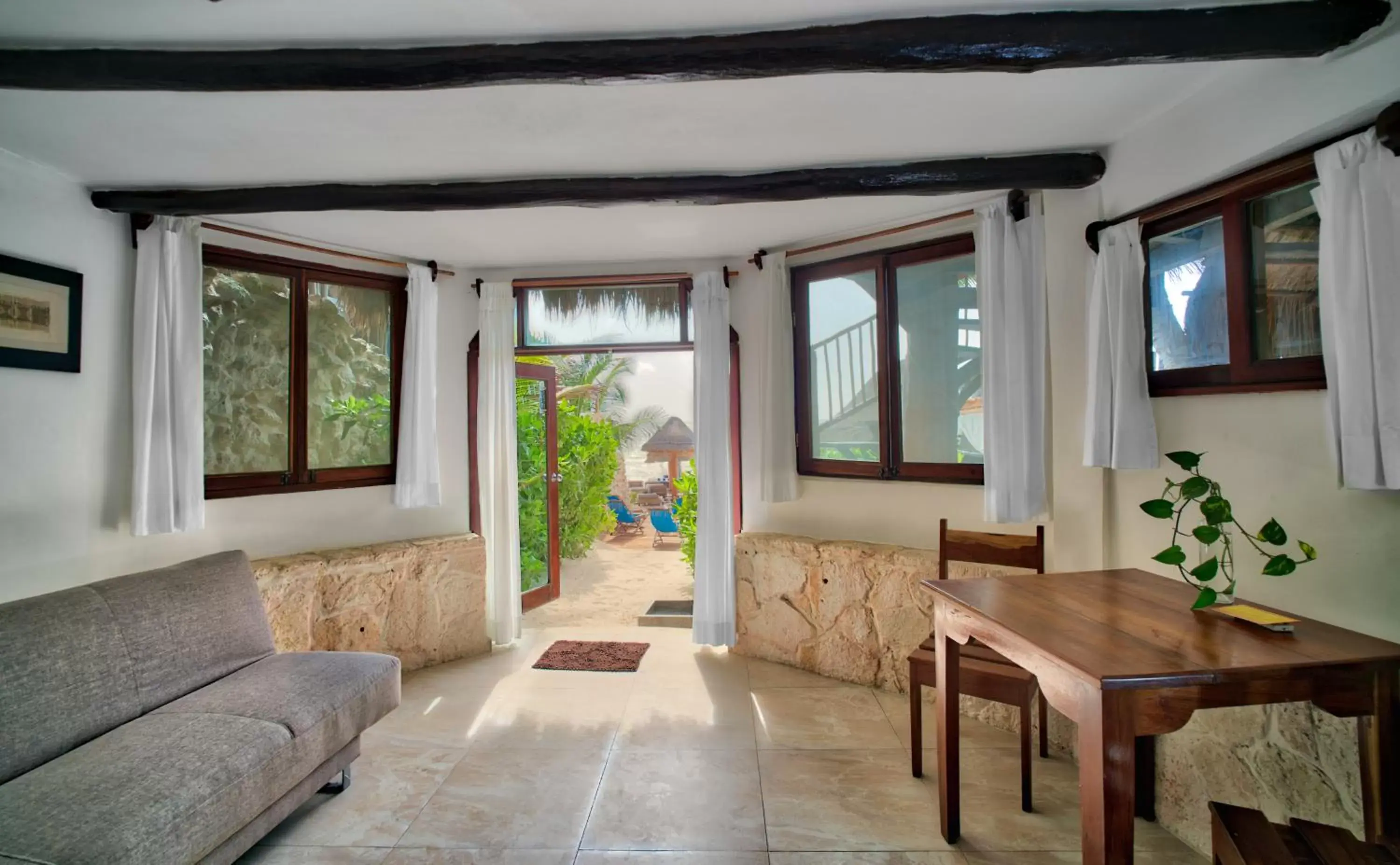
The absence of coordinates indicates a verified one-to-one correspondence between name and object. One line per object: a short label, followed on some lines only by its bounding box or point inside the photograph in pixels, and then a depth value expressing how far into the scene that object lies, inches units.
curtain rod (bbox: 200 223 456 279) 124.6
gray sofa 60.0
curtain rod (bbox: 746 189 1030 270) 109.7
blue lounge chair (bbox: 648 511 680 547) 311.4
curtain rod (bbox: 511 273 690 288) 159.3
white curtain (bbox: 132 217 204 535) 111.3
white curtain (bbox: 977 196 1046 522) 108.8
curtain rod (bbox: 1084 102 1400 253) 61.1
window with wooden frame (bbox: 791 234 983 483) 127.9
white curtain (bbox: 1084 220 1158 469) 90.6
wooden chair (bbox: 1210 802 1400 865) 47.4
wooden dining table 51.5
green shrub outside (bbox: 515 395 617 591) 281.3
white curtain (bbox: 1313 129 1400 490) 61.3
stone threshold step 181.5
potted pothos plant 62.6
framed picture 96.3
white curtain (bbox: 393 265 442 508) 148.3
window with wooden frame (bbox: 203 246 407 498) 130.3
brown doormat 145.2
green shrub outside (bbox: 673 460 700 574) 217.2
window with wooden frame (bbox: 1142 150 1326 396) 73.3
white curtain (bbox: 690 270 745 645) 151.0
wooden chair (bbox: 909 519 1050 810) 86.2
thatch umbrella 425.1
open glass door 197.2
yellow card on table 60.0
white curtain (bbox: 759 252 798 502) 146.9
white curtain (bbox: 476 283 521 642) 158.7
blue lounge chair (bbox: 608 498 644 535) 340.2
